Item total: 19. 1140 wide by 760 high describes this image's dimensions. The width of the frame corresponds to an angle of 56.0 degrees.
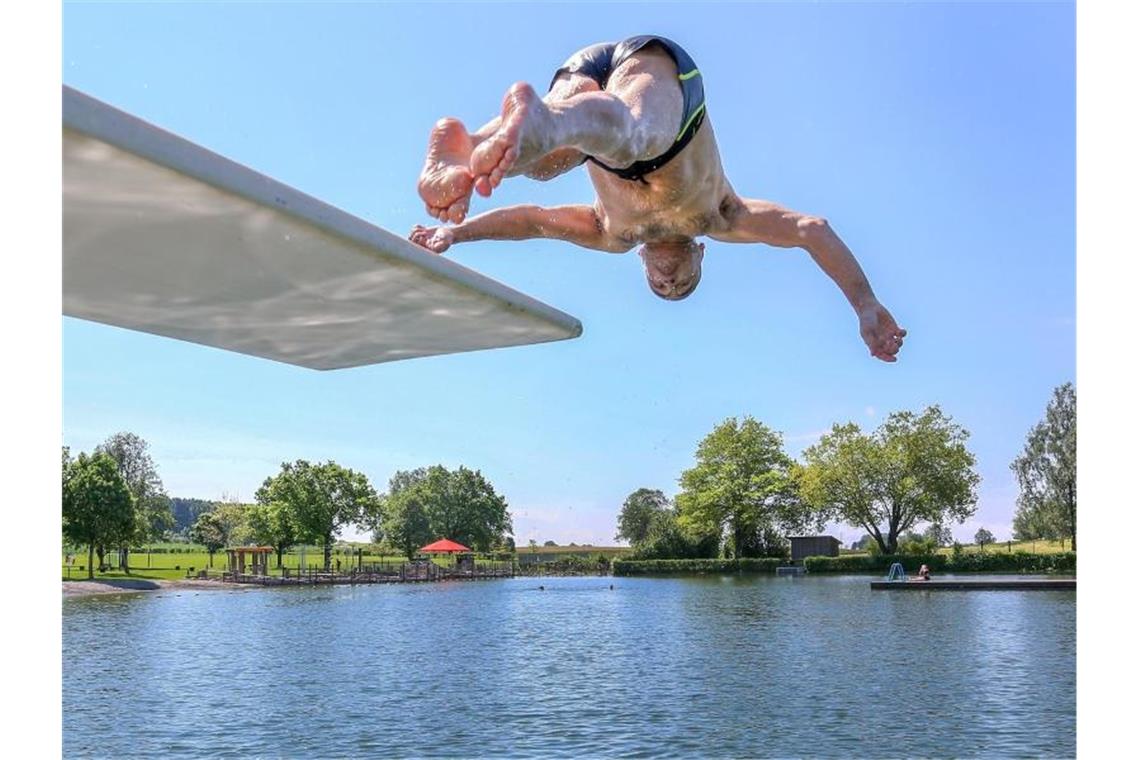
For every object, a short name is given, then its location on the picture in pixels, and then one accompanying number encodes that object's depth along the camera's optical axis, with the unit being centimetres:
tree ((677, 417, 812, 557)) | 6800
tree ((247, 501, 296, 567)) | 7138
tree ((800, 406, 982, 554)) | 6334
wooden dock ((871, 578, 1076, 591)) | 4134
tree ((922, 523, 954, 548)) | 6538
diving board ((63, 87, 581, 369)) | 252
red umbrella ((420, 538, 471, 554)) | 6912
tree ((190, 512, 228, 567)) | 9412
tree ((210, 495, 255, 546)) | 9044
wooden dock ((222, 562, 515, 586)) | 5997
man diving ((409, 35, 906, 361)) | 289
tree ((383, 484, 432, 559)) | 9594
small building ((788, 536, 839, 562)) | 6431
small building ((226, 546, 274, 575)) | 6114
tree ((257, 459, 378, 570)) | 7162
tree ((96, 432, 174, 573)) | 8825
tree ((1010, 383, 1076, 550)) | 6925
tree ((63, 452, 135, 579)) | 5641
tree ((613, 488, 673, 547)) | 10794
